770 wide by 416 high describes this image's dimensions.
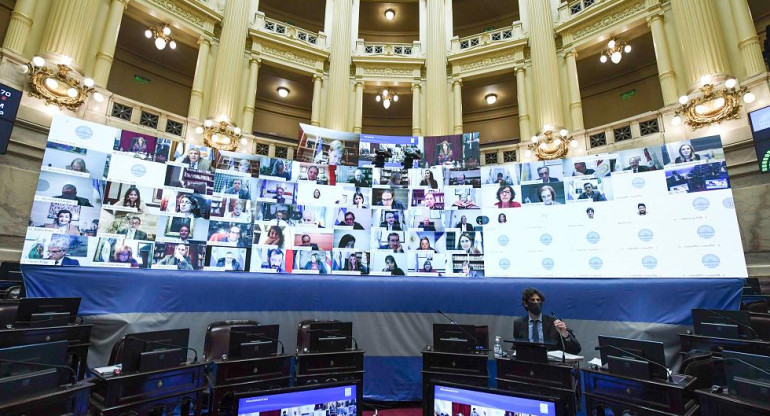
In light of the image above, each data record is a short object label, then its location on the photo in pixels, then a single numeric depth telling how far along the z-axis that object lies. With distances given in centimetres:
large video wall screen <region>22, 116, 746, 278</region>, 587
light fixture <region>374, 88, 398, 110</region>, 1273
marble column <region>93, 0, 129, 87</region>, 916
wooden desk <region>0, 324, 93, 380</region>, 324
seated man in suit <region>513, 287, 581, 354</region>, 430
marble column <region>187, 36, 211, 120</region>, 1052
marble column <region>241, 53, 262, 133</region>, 1149
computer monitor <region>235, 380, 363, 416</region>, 234
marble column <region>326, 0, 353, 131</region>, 1212
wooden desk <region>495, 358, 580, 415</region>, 319
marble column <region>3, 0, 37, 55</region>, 774
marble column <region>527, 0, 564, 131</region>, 1088
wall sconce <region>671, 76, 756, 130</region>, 794
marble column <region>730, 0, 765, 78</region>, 814
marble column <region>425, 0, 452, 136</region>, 1227
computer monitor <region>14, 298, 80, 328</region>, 374
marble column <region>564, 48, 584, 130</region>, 1080
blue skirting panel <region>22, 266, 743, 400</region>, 485
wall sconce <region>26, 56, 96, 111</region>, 770
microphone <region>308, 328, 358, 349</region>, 400
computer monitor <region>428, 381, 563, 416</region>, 221
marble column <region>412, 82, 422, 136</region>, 1273
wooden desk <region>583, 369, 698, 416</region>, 276
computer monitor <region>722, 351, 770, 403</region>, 233
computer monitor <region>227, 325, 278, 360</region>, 346
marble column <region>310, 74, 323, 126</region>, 1233
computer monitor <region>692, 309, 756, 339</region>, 413
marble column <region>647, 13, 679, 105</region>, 944
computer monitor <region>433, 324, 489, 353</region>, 407
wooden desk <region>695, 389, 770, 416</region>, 225
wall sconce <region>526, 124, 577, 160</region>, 1042
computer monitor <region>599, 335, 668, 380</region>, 294
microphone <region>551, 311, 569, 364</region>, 340
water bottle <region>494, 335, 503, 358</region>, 381
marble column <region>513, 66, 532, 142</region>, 1162
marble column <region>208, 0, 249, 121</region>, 1066
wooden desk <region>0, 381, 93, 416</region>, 201
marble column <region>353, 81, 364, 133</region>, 1259
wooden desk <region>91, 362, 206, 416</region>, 269
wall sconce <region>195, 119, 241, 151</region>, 1016
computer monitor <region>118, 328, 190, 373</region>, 286
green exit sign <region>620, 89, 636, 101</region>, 1348
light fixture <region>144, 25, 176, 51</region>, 1000
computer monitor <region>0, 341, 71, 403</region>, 208
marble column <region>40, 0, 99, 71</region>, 812
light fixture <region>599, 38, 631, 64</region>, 1054
